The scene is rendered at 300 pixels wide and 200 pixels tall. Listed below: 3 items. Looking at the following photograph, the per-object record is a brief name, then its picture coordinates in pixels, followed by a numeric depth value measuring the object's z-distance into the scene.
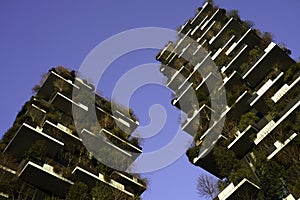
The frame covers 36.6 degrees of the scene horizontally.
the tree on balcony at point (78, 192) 28.55
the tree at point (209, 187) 29.25
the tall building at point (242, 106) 26.98
